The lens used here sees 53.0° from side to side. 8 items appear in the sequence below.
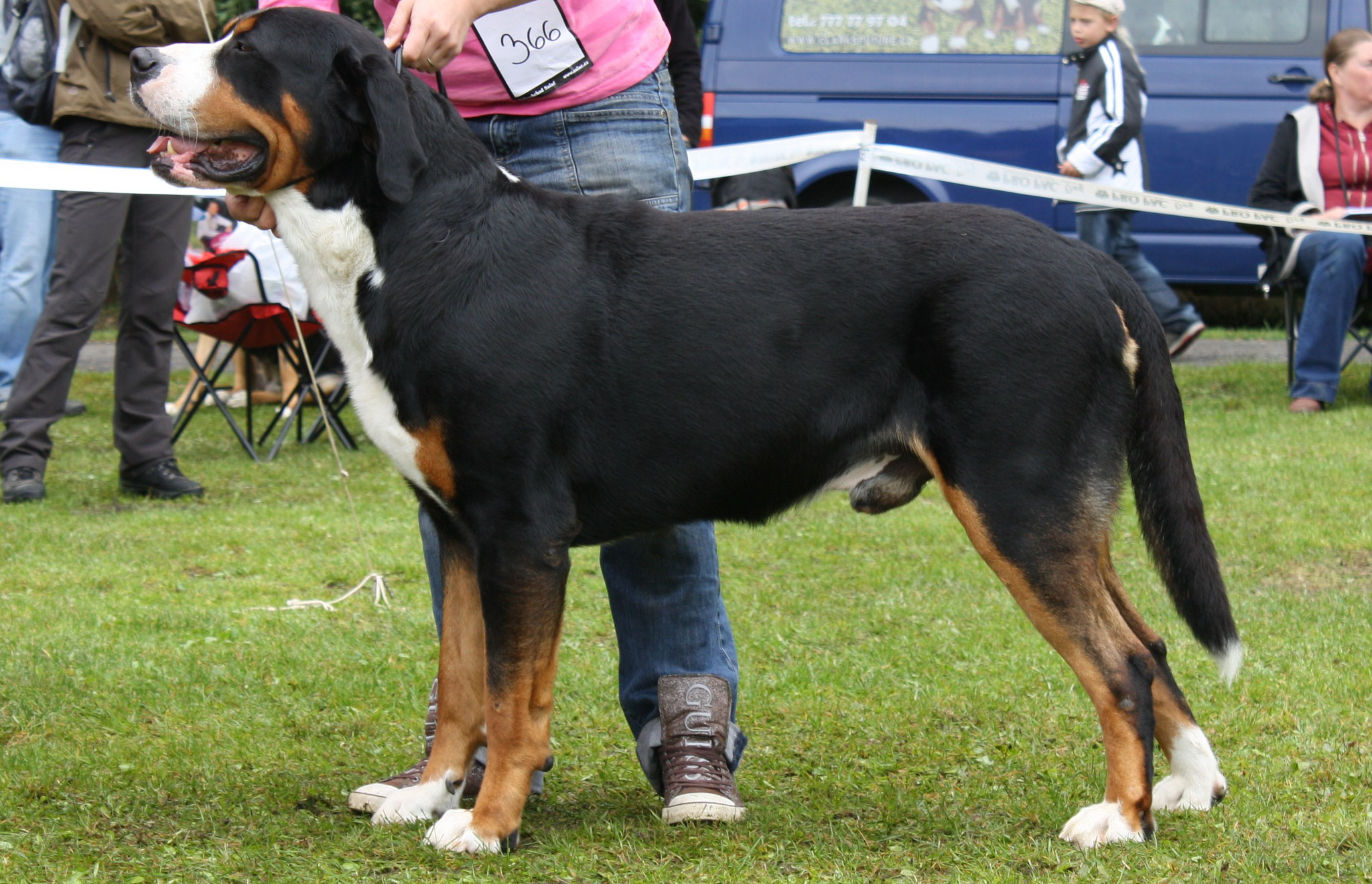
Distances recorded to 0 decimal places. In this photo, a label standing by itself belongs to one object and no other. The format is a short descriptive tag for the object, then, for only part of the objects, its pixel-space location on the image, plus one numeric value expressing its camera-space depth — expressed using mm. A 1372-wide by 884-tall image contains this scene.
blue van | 10250
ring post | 7680
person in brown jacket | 6098
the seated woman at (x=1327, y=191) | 8156
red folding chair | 7430
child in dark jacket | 9008
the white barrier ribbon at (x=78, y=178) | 4875
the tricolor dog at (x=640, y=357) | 2781
